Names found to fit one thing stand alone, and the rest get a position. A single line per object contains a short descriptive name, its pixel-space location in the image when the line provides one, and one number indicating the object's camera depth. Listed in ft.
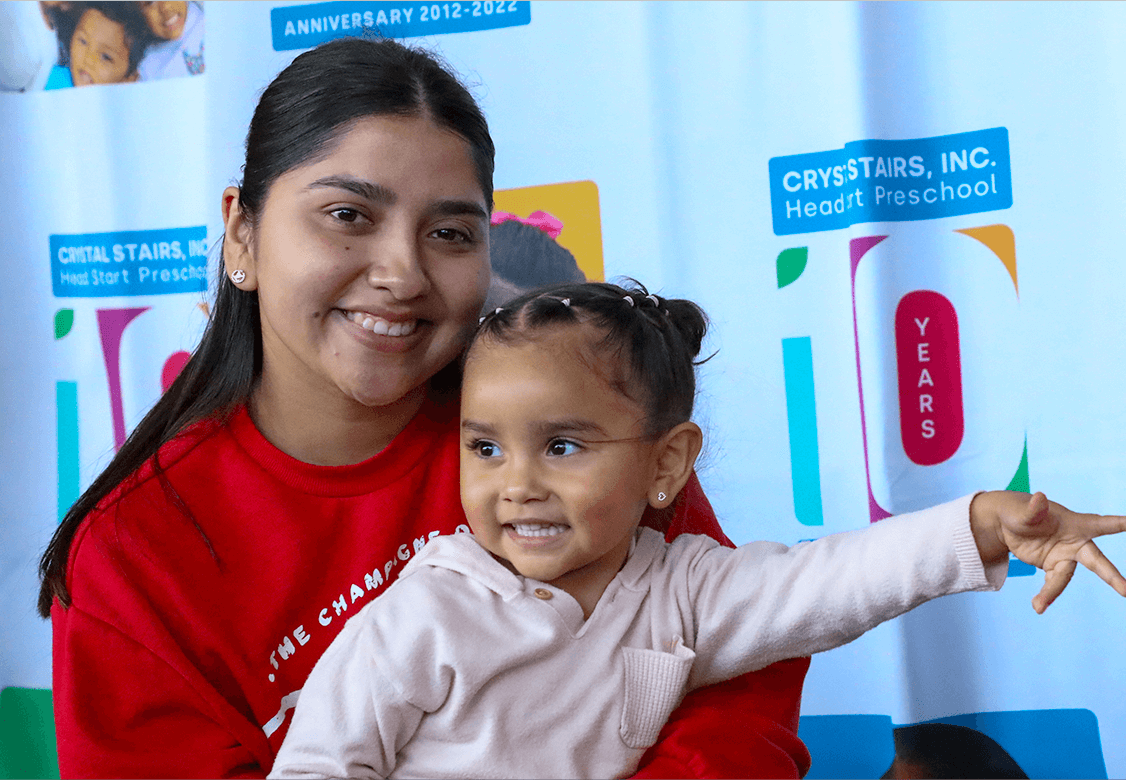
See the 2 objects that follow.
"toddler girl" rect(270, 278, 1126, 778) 2.92
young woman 3.06
